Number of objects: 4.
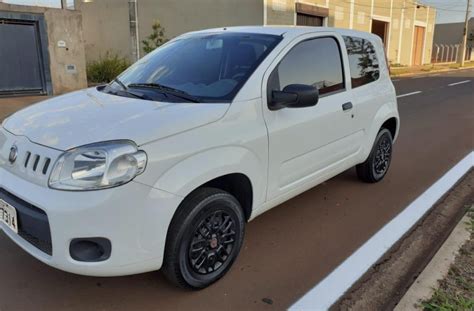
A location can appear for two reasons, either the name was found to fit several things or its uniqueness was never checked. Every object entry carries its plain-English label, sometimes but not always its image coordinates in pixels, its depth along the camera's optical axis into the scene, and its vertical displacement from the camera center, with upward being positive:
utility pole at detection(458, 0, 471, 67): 38.02 +0.10
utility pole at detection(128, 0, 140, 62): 13.90 +0.55
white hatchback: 2.45 -0.67
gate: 12.27 -0.36
